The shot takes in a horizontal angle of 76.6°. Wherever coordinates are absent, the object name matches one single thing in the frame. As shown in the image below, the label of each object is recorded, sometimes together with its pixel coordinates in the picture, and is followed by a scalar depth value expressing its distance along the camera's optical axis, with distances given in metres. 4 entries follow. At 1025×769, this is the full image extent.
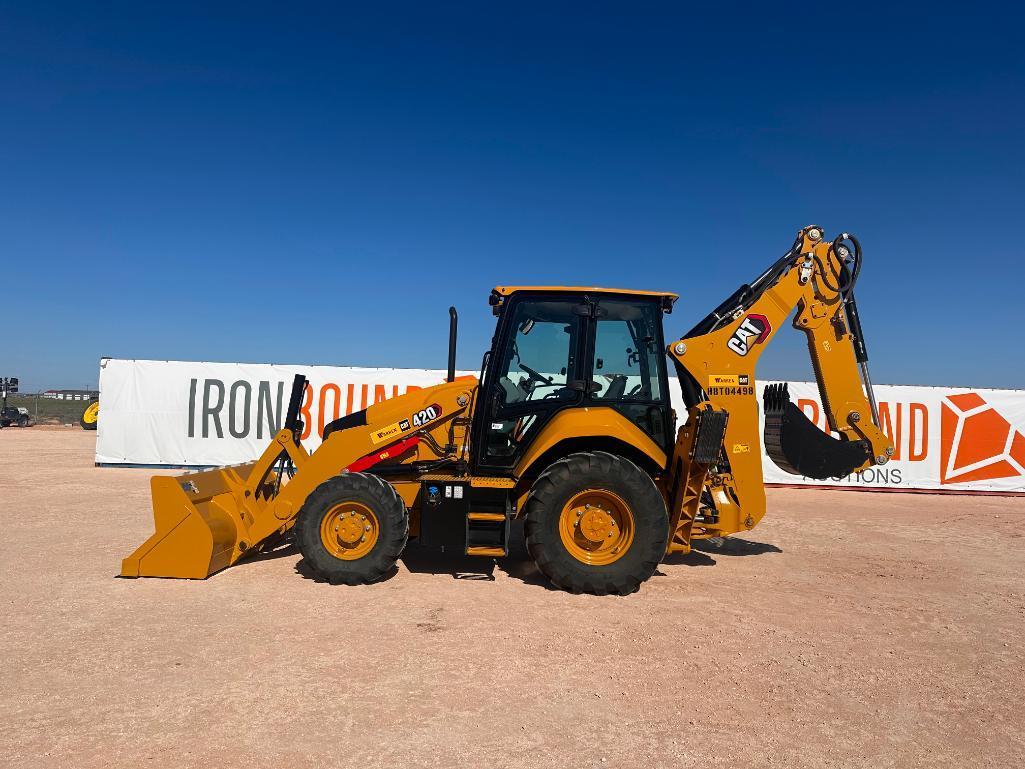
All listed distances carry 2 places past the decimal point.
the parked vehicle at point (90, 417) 27.11
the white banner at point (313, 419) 14.84
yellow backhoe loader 5.82
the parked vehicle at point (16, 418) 29.98
